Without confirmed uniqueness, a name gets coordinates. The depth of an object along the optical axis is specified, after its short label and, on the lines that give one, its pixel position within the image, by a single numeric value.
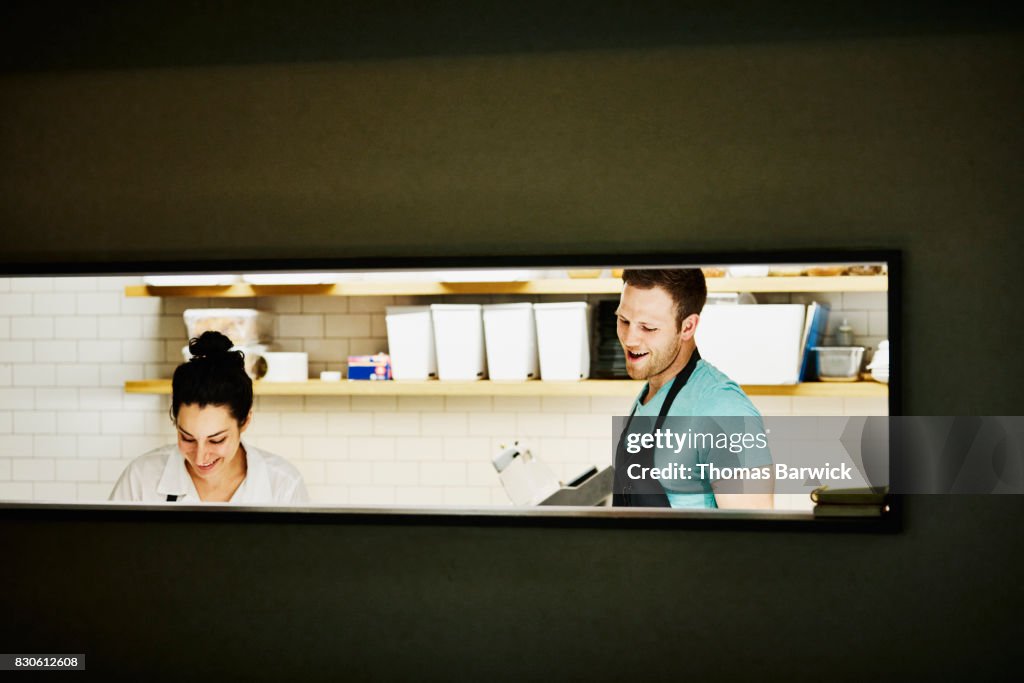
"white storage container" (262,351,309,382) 3.45
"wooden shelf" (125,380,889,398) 3.12
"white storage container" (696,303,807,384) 3.11
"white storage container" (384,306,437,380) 3.34
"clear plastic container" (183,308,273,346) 3.45
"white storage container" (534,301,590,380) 3.20
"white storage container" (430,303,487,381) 3.27
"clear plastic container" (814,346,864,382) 3.16
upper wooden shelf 3.08
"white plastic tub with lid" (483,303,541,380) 3.23
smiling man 2.34
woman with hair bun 2.75
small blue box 3.43
